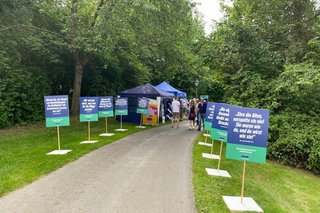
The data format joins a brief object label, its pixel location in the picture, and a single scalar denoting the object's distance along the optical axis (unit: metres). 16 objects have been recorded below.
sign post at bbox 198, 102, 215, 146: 8.54
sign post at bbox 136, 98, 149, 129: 12.72
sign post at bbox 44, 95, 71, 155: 7.20
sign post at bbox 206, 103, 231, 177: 6.30
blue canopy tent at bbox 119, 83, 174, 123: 14.04
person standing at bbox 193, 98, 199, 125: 12.87
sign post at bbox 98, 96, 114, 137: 10.11
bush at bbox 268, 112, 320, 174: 8.18
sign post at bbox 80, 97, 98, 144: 8.86
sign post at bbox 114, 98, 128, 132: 11.71
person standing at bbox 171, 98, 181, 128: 13.62
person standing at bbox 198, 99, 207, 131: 12.53
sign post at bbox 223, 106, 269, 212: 4.41
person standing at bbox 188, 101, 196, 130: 12.83
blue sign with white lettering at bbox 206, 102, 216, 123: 8.53
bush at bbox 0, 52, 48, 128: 10.82
